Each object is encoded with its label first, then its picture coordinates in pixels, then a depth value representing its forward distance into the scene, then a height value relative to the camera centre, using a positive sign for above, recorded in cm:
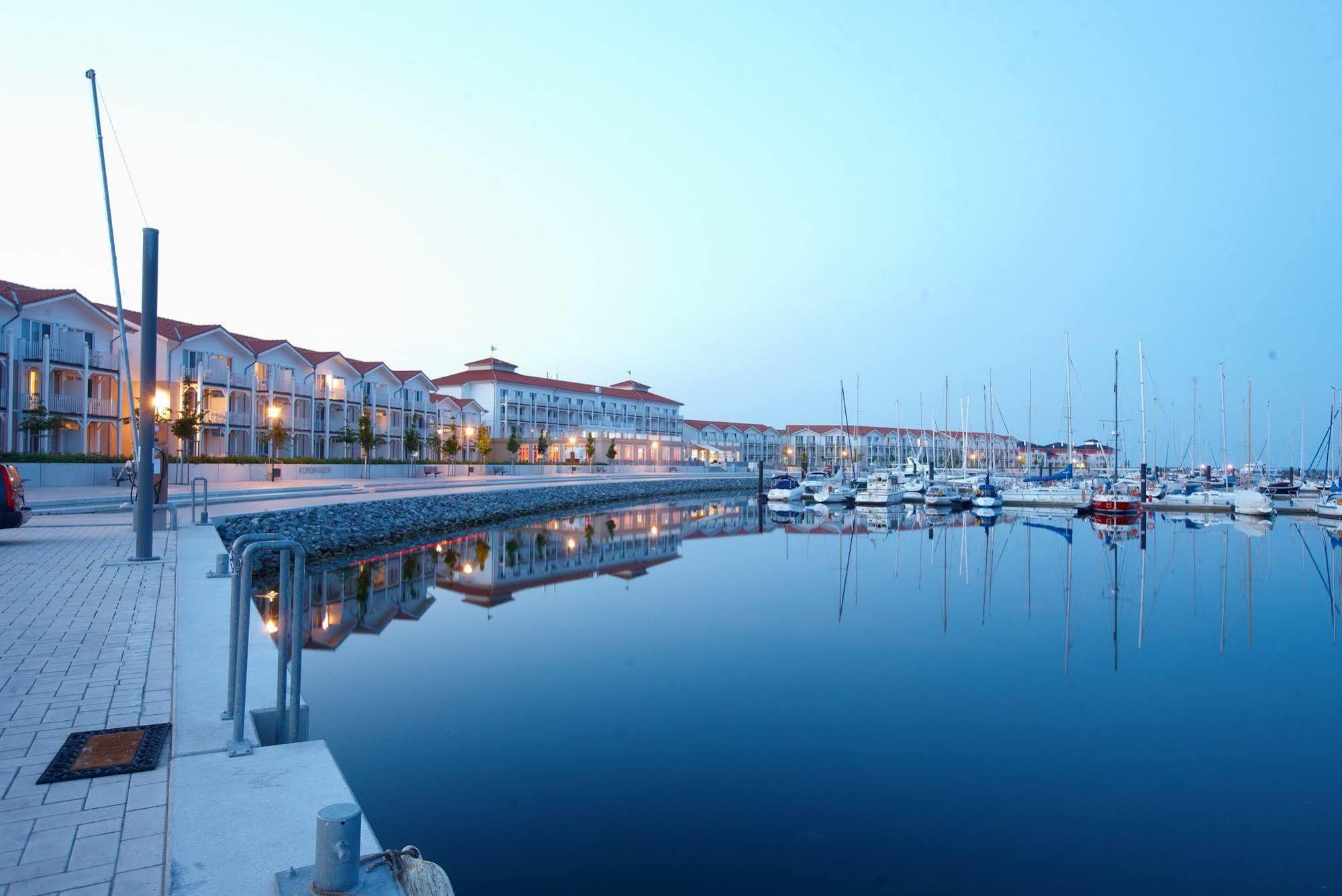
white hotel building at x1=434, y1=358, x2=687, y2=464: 7406 +300
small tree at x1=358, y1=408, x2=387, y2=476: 4128 +33
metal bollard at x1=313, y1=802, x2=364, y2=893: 306 -154
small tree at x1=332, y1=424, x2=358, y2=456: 4619 +32
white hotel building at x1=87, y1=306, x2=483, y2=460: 3941 +293
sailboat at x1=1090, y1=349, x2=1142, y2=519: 4109 -289
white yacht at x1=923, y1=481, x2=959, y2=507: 5000 -309
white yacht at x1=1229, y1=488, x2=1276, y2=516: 4378 -306
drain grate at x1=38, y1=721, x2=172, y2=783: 434 -176
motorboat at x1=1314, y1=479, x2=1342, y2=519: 4312 -311
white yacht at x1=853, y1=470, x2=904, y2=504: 5012 -286
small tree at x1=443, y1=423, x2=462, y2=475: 5056 -23
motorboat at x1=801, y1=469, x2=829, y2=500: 5234 -259
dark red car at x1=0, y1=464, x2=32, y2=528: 1354 -106
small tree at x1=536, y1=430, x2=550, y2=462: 6531 -8
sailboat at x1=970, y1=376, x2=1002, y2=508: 4797 -295
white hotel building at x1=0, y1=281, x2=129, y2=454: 3033 +281
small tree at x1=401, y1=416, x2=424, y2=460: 4728 +9
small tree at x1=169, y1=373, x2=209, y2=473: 3128 +85
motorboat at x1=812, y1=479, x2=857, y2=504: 5072 -308
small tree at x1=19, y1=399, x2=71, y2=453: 2815 +62
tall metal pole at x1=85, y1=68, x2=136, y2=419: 1565 +466
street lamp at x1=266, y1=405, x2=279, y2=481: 3475 +112
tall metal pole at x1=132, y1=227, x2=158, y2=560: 1153 +59
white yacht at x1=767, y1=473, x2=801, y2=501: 5000 -278
